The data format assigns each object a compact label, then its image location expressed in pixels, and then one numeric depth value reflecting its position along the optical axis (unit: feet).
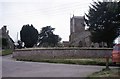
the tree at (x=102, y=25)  140.27
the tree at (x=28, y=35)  225.32
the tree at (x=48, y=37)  272.72
